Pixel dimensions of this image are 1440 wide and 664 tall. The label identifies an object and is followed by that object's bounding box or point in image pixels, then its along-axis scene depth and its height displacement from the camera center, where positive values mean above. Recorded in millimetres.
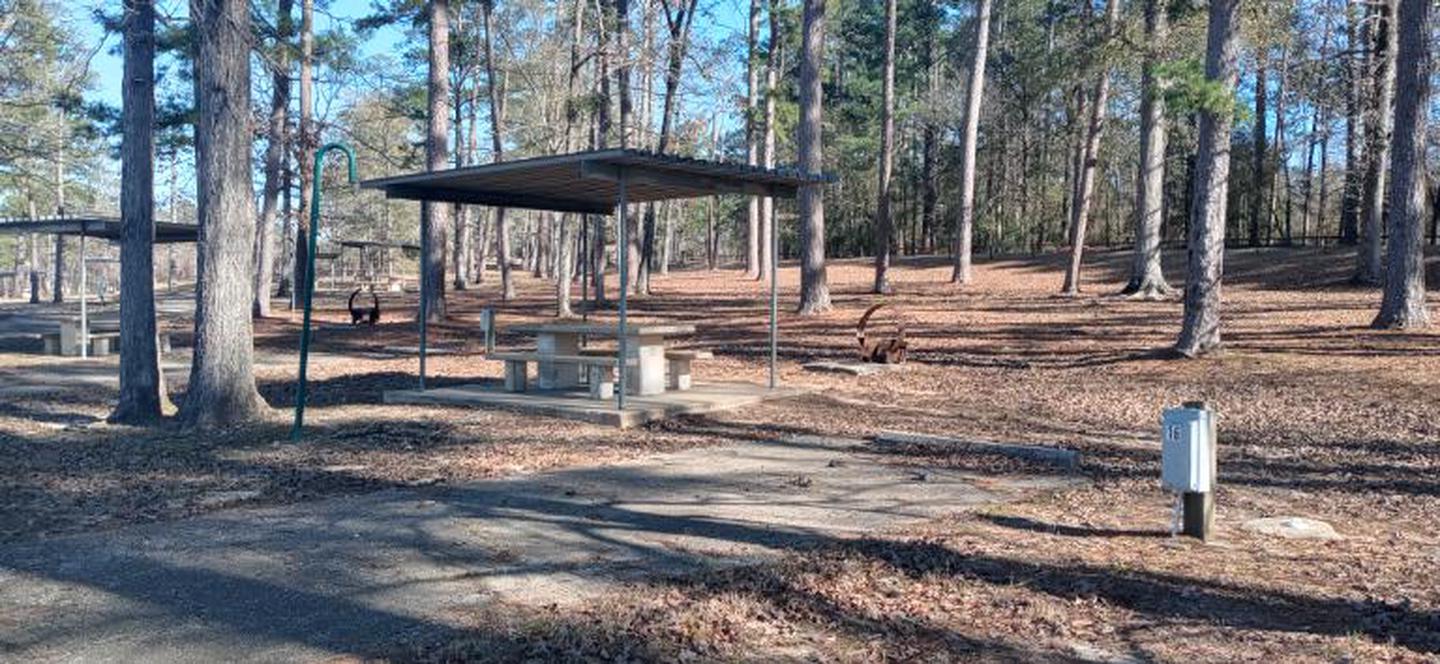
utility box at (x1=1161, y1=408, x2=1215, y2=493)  6027 -734
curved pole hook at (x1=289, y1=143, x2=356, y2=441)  9438 +255
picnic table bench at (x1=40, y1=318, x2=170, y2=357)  21109 -846
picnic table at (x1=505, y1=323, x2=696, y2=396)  12016 -469
